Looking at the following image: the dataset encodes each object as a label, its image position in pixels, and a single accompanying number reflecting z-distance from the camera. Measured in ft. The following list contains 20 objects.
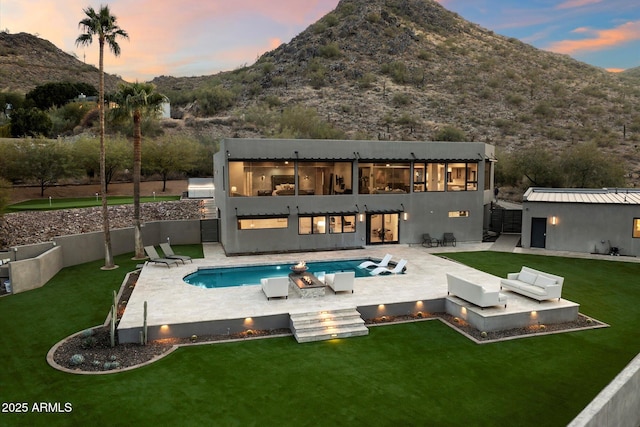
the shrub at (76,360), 28.27
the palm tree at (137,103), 54.75
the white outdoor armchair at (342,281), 41.27
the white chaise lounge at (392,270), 51.19
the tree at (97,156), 92.12
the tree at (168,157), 103.40
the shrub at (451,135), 141.38
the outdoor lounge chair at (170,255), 56.49
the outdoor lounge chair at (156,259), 55.06
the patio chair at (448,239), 71.56
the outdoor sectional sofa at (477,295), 36.04
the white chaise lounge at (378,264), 55.36
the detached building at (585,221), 62.08
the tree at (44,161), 80.48
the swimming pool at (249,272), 49.70
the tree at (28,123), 127.24
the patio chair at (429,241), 70.40
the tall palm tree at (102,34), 50.31
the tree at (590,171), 95.91
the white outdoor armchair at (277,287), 39.29
